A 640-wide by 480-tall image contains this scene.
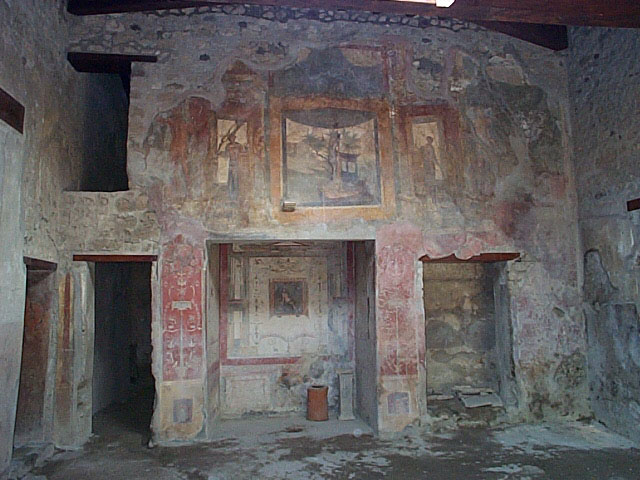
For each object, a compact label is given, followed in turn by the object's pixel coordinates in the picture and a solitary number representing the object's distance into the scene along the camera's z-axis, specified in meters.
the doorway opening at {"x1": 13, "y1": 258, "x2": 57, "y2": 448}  5.96
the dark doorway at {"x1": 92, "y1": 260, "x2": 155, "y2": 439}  7.86
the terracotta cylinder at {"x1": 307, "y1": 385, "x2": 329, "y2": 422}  7.59
